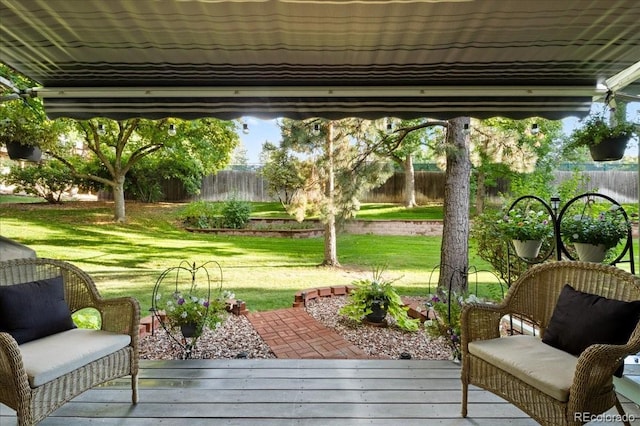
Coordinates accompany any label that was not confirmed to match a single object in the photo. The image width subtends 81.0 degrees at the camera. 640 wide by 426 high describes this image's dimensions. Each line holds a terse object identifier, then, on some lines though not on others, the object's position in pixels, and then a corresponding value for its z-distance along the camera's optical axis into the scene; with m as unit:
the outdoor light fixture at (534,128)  2.97
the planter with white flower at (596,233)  2.43
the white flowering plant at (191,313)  2.99
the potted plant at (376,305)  3.95
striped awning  1.84
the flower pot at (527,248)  2.83
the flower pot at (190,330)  3.00
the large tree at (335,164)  5.05
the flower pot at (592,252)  2.48
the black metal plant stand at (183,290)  3.02
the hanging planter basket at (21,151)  2.98
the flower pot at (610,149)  2.44
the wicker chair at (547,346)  1.60
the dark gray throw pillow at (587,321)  1.80
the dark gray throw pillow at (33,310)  2.04
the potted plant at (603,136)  2.42
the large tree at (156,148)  8.04
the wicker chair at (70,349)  1.69
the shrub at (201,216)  8.38
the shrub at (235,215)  8.36
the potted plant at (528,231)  2.81
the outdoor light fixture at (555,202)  2.81
